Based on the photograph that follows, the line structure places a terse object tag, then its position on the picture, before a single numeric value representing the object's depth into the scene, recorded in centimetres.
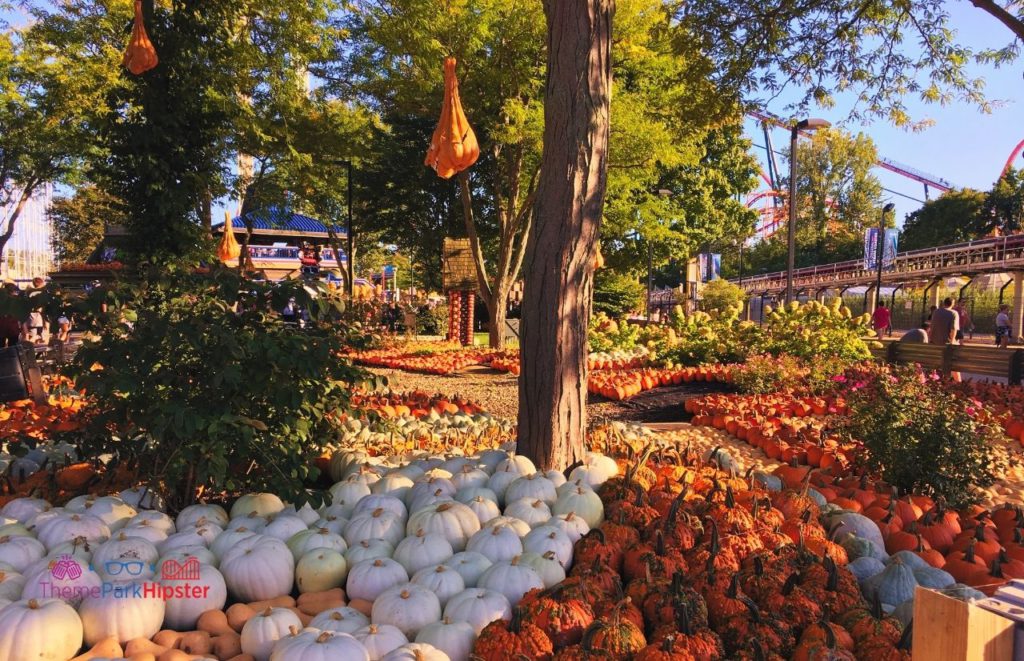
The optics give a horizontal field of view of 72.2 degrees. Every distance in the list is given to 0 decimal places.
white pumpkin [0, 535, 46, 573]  278
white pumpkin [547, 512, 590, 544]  319
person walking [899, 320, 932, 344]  1277
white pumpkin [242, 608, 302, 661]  232
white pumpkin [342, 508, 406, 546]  319
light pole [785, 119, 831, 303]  1619
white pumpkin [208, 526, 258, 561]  305
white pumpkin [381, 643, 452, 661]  210
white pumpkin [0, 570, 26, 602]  254
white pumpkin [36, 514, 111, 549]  302
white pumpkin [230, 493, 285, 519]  352
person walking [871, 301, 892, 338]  2186
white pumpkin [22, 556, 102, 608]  251
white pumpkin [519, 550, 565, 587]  286
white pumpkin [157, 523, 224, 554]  301
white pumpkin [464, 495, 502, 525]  341
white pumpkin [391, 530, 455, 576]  295
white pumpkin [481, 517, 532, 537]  317
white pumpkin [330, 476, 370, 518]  364
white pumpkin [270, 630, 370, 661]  208
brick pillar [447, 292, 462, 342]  2009
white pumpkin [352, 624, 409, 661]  224
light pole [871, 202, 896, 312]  3463
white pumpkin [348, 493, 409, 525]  344
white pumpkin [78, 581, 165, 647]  239
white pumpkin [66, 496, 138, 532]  332
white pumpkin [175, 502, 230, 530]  336
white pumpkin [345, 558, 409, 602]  275
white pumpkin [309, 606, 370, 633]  237
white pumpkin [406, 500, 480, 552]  317
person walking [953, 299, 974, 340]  2327
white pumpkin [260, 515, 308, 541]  322
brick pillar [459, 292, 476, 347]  2025
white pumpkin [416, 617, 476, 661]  231
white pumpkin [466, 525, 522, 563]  297
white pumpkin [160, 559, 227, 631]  261
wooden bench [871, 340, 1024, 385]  963
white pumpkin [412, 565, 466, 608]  267
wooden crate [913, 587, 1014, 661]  147
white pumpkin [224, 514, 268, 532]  329
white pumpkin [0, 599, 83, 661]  216
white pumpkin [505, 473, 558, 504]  364
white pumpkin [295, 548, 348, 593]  289
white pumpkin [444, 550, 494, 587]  284
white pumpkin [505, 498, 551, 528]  336
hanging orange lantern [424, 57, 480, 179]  819
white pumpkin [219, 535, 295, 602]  282
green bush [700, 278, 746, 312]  2738
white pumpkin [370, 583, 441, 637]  246
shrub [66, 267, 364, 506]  335
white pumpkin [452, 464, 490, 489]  378
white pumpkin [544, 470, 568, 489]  387
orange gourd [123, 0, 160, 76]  745
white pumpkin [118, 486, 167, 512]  362
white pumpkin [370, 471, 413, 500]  371
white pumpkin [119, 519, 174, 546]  304
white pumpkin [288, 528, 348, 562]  305
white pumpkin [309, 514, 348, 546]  333
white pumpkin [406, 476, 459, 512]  359
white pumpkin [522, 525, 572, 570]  299
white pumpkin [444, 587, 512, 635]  246
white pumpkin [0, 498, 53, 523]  338
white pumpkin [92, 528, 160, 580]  268
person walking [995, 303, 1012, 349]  2334
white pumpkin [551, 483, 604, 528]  346
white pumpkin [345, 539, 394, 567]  296
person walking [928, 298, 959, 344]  1317
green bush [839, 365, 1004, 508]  455
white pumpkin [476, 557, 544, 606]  267
